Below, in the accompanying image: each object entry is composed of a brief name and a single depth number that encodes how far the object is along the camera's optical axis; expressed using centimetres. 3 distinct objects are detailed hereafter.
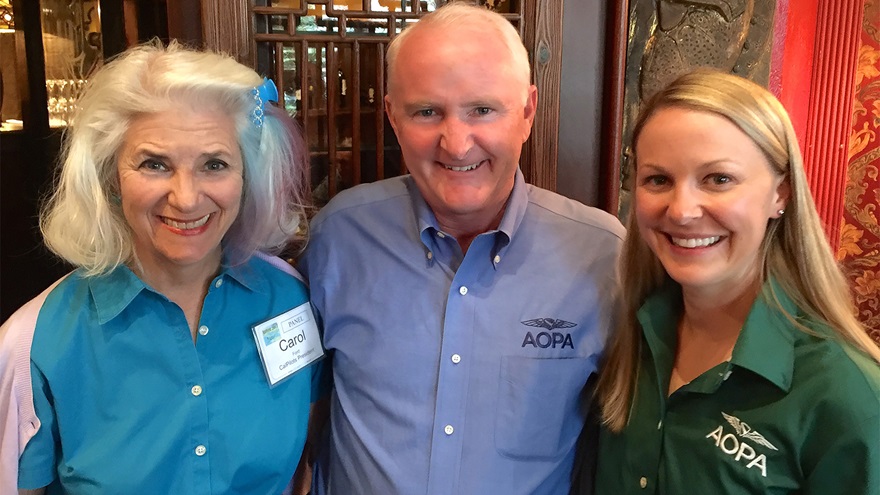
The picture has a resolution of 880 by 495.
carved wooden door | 185
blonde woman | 111
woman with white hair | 137
